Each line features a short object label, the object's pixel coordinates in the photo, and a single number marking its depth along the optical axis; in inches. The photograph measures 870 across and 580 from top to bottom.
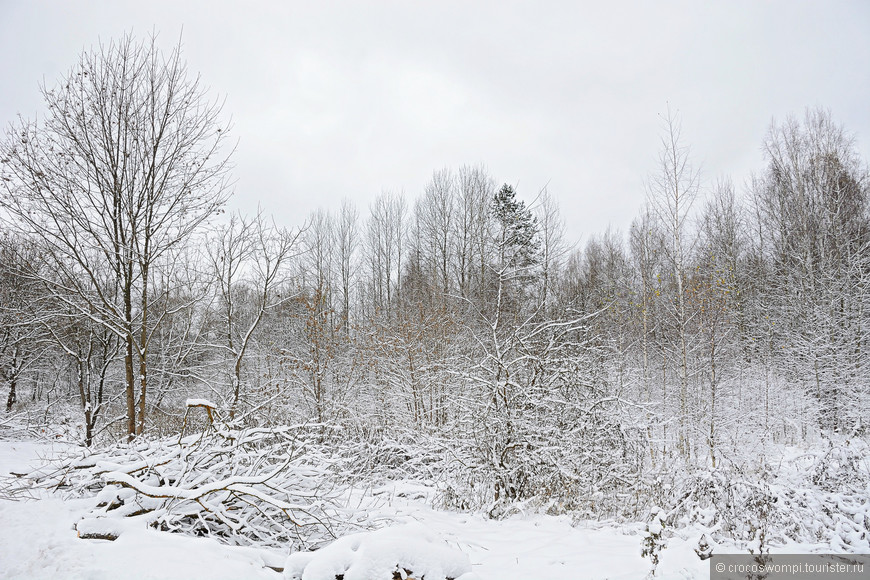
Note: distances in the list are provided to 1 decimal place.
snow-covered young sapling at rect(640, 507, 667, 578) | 144.4
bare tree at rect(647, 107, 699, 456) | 457.7
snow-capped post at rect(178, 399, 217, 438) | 160.9
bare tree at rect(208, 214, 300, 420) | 356.8
